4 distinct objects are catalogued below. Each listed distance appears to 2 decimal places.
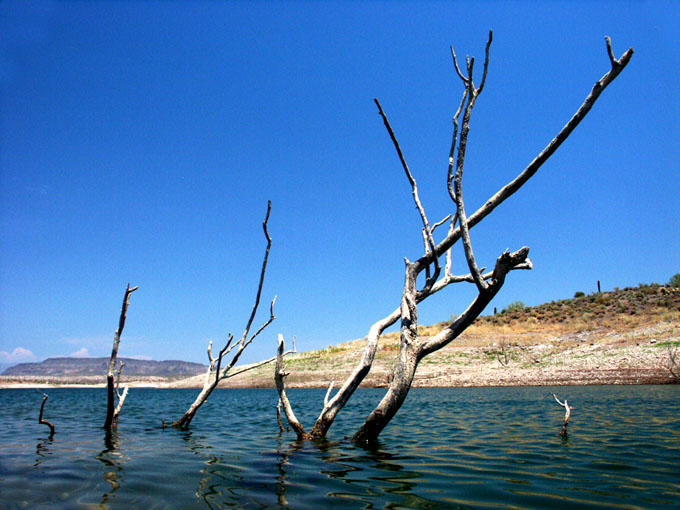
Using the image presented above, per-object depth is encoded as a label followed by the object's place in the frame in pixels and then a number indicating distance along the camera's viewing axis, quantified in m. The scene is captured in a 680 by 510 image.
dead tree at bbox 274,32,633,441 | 7.41
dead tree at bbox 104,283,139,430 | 10.95
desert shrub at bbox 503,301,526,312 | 57.36
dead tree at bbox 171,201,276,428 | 12.48
